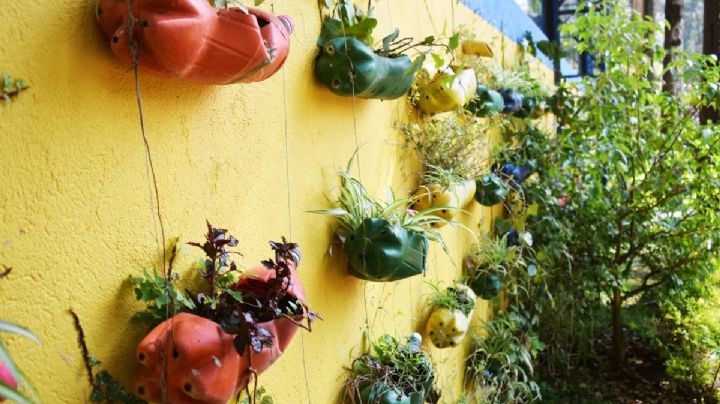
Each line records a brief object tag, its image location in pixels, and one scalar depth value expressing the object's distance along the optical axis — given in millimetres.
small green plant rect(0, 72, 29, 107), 1146
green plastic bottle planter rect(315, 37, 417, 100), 2248
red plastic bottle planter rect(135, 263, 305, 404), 1356
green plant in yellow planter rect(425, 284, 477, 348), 3271
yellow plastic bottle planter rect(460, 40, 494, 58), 3990
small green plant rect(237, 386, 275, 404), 1754
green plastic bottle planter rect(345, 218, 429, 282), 2318
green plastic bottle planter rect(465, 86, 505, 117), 3807
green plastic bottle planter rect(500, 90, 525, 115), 4359
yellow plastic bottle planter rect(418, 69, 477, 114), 3064
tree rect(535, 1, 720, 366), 4426
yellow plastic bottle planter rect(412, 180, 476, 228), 3129
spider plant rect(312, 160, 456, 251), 2404
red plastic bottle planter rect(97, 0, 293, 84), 1266
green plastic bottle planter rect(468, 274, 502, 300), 3930
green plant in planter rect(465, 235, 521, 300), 3951
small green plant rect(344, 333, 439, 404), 2428
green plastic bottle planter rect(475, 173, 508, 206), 3852
